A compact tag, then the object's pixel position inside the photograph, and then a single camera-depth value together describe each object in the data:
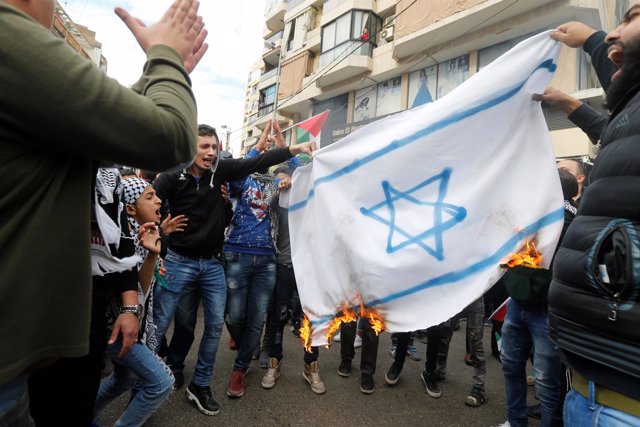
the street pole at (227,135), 28.31
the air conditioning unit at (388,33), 16.28
